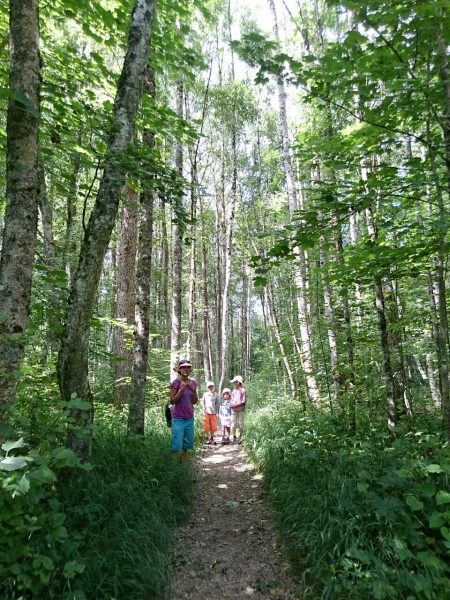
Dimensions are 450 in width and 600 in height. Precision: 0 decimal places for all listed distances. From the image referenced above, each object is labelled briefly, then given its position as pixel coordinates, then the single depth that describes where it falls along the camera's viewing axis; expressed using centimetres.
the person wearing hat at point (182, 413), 655
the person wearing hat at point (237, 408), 1044
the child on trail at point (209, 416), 1052
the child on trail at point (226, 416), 1075
